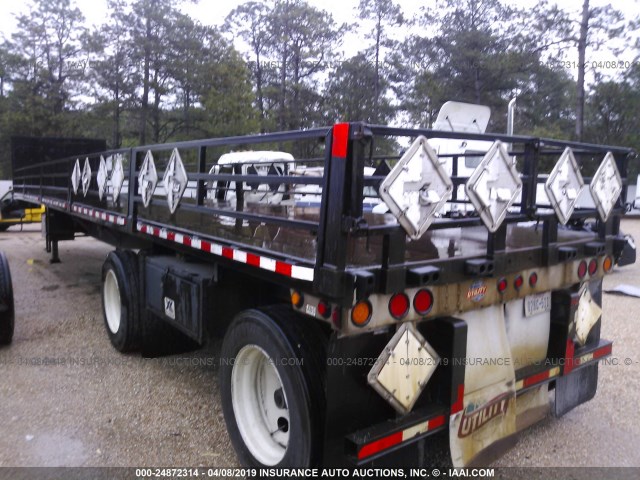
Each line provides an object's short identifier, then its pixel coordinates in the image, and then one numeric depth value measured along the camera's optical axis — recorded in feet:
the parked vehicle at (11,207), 36.06
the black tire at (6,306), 16.10
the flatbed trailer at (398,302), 7.55
